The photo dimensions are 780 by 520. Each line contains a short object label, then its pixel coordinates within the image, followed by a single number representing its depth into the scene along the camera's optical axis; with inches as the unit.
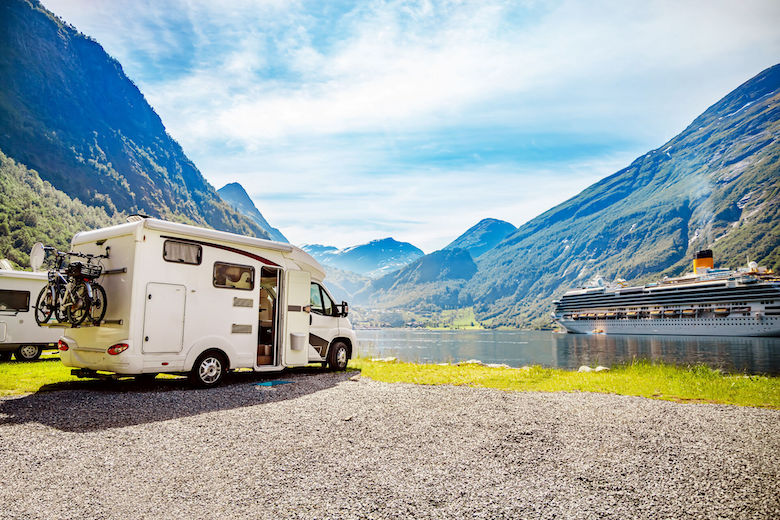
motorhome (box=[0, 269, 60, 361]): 565.9
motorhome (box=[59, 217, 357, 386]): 338.3
